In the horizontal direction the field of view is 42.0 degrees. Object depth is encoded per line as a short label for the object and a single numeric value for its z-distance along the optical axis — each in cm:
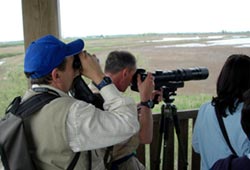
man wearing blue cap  100
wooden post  175
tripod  191
